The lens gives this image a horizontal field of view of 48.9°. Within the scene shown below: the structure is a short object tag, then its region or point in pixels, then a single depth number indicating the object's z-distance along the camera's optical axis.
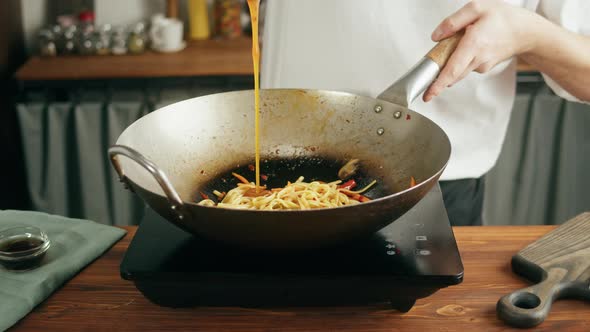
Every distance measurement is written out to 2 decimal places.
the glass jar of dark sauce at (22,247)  1.13
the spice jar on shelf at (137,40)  2.96
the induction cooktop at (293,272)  0.98
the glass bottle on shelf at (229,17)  3.14
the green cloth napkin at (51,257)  1.05
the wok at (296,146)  0.93
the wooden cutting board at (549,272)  1.02
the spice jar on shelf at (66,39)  2.95
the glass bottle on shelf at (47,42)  2.96
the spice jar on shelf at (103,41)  2.95
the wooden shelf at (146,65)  2.73
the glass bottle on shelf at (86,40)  2.94
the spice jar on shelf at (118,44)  2.95
